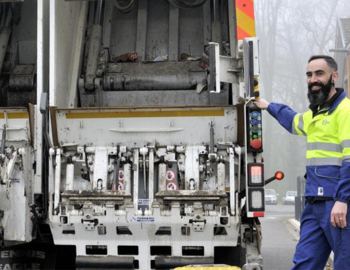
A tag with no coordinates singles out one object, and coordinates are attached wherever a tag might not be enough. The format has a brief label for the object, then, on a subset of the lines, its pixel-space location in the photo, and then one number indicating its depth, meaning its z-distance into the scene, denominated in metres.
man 6.17
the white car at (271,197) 63.02
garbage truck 8.72
